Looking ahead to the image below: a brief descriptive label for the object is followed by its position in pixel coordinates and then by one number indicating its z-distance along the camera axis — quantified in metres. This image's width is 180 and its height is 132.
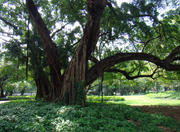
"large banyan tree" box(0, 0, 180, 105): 6.86
